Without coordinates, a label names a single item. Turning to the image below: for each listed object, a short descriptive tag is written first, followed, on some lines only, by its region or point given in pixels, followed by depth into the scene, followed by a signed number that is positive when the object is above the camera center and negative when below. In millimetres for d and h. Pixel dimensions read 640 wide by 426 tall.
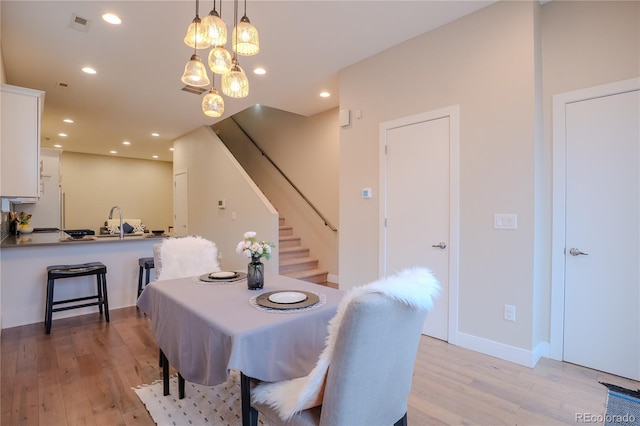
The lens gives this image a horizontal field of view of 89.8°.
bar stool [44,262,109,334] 3266 -771
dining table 1327 -541
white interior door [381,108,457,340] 2908 +88
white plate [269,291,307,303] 1701 -469
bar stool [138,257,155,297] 3840 -656
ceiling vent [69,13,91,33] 2732 +1644
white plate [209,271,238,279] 2229 -449
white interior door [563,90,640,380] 2268 -181
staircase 4996 -824
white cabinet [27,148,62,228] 6400 +279
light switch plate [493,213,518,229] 2516 -84
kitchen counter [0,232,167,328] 3381 -659
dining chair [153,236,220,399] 2506 -377
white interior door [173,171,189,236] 7184 +209
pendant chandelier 1752 +940
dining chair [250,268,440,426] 1044 -522
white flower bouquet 1933 -224
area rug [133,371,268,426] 1848 -1199
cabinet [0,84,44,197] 2820 +626
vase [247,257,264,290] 1944 -389
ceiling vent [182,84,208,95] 4344 +1673
